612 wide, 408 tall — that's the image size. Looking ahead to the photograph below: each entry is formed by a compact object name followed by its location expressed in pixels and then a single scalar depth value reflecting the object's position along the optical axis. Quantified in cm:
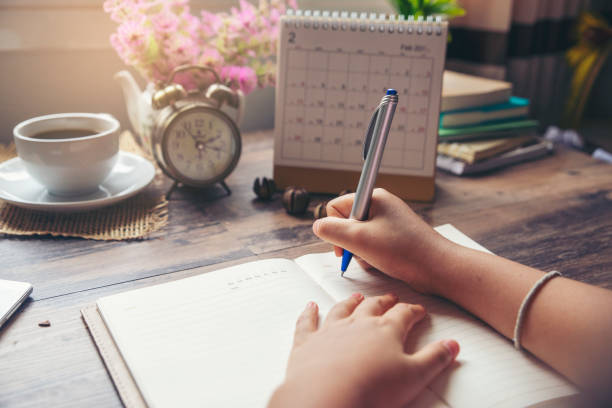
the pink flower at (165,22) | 103
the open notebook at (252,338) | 52
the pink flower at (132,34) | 101
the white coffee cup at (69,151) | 87
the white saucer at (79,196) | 89
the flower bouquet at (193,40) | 102
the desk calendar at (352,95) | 98
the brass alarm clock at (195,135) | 98
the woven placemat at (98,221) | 86
